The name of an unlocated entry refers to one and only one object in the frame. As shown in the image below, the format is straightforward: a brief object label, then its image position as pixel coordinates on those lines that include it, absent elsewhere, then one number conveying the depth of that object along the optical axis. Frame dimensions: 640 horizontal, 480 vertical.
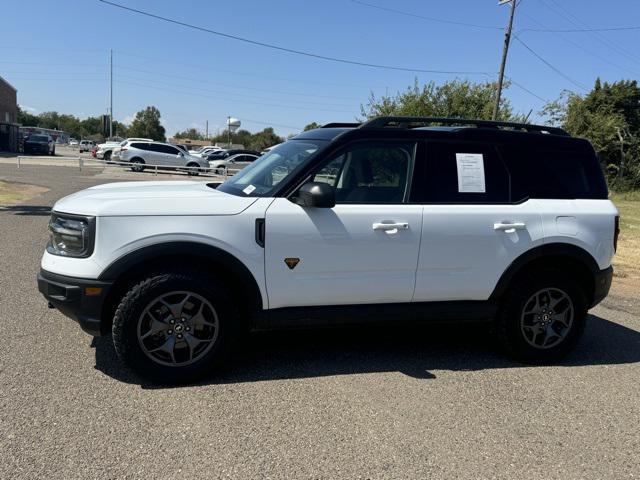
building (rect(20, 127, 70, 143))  103.12
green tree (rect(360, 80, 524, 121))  24.55
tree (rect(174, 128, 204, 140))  145.59
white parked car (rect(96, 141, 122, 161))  36.03
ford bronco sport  3.54
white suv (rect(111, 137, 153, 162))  30.17
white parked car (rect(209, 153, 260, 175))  30.99
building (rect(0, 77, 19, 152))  46.44
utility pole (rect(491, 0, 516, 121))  22.36
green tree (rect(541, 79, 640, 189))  32.25
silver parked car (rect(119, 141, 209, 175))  29.34
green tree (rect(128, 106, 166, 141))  103.60
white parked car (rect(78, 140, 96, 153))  62.81
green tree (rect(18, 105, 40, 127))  126.75
